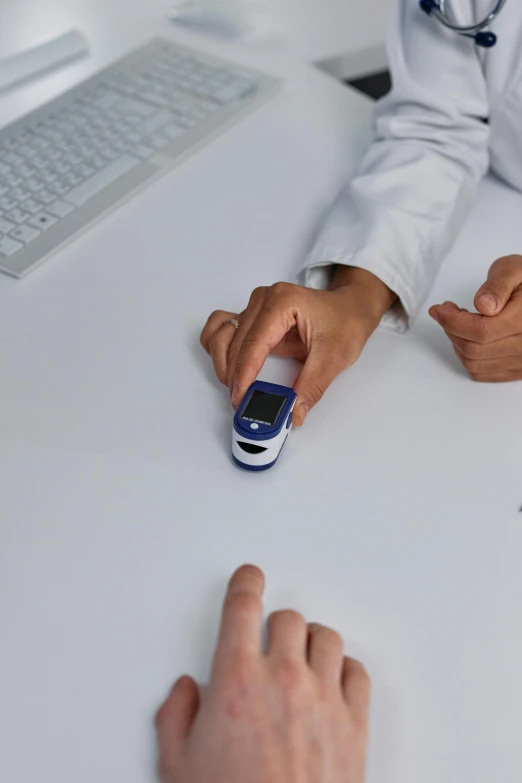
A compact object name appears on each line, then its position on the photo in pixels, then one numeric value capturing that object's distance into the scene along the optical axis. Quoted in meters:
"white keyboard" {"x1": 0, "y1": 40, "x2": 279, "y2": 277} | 0.82
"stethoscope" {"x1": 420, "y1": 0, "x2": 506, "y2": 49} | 0.82
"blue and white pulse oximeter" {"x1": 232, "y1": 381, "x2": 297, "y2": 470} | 0.60
